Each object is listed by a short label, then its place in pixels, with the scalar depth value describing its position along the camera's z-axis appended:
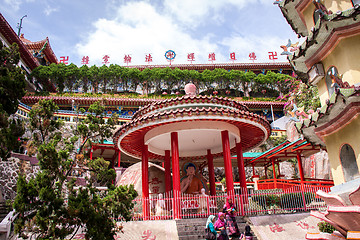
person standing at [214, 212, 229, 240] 7.41
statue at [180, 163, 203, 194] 13.78
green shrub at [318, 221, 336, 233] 8.65
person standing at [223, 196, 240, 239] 8.09
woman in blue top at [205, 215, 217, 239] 7.54
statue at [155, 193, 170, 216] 11.13
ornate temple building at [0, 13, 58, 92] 28.14
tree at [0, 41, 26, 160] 7.73
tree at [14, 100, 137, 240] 6.41
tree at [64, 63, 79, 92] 41.22
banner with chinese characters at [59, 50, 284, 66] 48.38
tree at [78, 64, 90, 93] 42.09
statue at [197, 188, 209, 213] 10.65
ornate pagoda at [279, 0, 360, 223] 6.40
